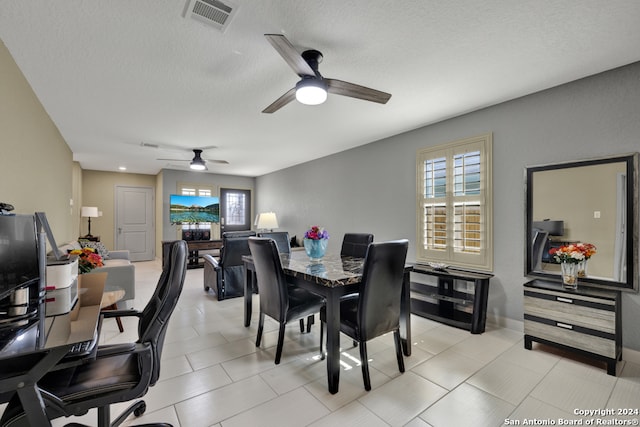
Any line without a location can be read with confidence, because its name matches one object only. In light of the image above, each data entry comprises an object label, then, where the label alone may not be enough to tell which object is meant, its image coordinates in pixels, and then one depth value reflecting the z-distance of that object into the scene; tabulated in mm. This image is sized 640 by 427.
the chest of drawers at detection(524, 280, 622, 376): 2203
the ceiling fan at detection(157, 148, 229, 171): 5203
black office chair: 1124
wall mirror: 2385
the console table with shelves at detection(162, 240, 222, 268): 6683
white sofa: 3502
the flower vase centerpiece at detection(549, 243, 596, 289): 2496
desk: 949
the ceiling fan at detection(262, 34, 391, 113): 1904
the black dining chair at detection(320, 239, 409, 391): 1996
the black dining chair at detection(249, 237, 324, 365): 2326
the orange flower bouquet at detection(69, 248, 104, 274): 2660
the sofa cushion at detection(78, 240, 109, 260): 4820
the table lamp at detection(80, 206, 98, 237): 6688
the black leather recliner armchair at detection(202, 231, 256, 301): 4176
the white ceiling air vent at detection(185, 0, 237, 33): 1663
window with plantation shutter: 3311
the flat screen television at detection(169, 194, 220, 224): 7438
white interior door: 7781
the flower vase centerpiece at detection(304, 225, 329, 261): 2879
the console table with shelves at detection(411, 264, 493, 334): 2988
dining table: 1989
